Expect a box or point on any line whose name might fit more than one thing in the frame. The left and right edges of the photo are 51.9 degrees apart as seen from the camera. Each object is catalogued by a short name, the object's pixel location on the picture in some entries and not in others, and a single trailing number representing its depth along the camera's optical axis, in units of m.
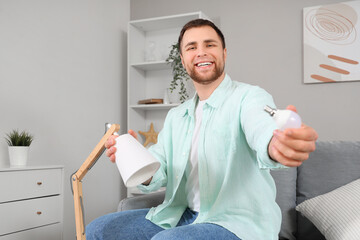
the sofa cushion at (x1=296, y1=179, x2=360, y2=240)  1.53
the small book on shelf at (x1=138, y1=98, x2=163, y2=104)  3.39
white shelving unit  3.48
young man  1.16
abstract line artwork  2.93
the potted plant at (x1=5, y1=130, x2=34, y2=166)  2.28
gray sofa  1.86
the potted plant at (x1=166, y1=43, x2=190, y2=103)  3.26
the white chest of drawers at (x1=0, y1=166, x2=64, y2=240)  2.01
